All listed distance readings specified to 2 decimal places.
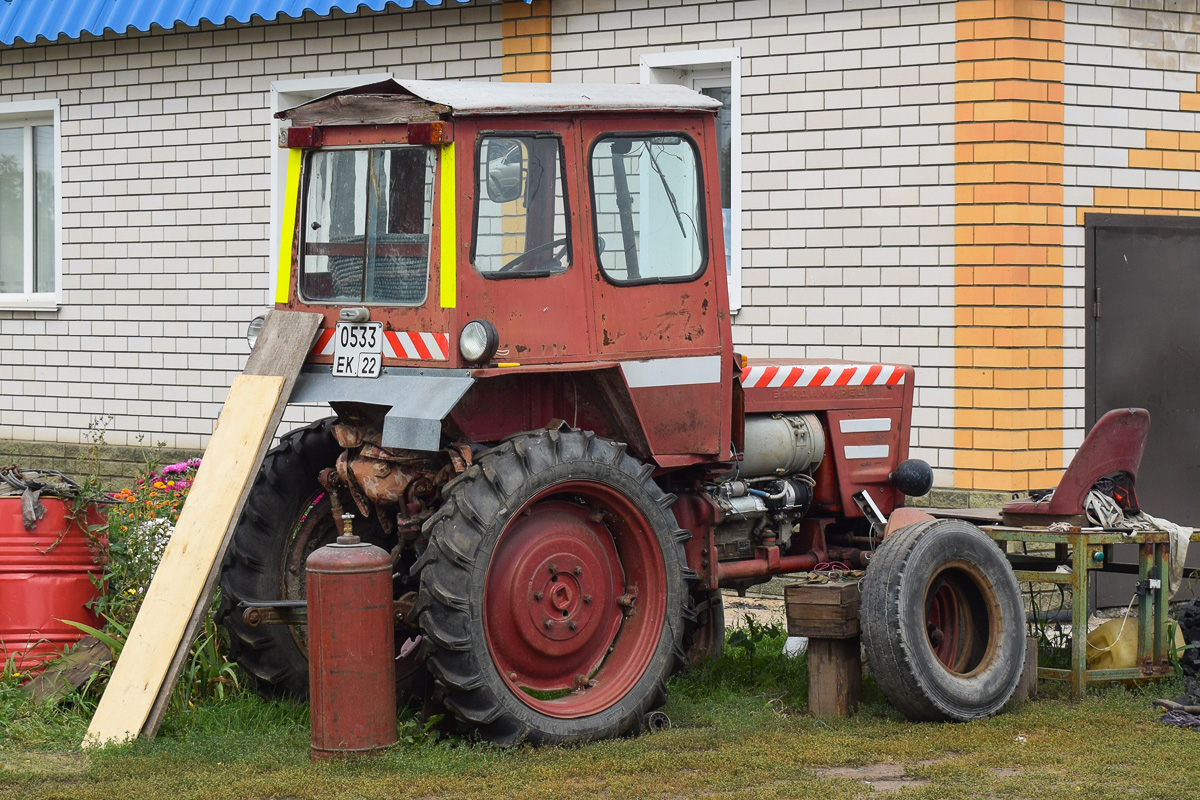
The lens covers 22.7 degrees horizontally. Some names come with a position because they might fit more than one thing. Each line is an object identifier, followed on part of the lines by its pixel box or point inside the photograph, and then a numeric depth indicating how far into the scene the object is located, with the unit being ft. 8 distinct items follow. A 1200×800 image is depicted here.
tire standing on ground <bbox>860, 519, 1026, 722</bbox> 40.53
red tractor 37.68
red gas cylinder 36.48
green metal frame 44.13
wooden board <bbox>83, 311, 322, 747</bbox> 37.34
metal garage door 60.50
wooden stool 41.80
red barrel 42.50
